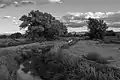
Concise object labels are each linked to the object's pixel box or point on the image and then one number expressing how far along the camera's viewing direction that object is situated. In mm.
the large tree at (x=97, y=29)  94438
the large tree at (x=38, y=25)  67588
